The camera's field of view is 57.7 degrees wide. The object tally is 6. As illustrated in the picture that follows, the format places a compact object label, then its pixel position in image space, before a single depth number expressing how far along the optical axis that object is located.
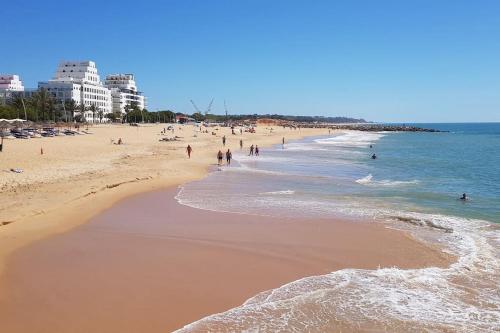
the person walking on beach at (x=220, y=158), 34.10
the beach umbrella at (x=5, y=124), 53.00
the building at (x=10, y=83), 131.12
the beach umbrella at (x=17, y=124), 57.17
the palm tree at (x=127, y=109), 125.66
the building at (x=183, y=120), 161.25
